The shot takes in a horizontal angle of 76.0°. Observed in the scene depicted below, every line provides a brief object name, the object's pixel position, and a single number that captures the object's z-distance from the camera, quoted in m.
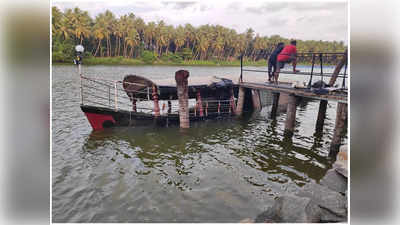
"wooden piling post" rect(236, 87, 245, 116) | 13.99
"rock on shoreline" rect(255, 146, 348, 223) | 4.51
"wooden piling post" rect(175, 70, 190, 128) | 10.53
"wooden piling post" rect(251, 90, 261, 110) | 16.41
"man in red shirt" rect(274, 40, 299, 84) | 10.14
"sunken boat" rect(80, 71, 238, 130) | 10.68
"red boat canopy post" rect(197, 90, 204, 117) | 12.93
